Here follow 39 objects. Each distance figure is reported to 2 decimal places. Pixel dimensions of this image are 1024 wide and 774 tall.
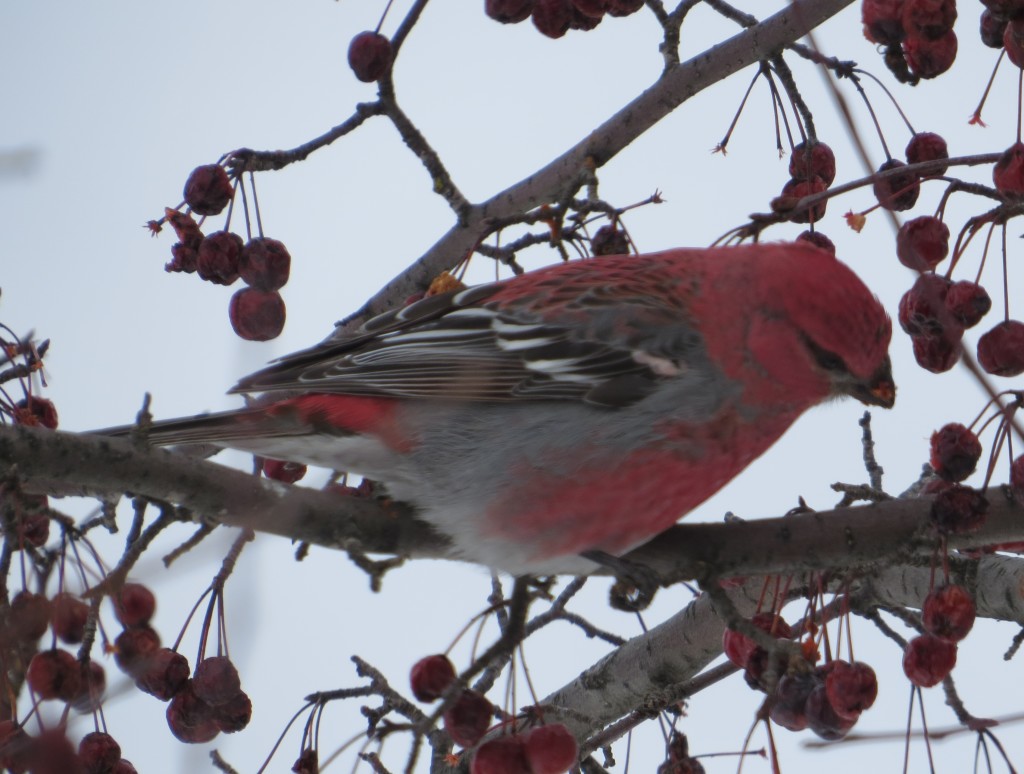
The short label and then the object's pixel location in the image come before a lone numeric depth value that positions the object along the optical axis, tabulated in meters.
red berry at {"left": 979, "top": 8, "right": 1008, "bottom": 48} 4.92
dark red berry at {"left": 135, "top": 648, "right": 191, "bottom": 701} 5.12
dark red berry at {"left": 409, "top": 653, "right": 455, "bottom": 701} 5.16
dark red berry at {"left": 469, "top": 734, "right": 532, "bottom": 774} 4.84
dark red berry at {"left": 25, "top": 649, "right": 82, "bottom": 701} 4.70
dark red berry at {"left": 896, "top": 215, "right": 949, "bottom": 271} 5.21
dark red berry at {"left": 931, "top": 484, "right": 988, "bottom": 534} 4.50
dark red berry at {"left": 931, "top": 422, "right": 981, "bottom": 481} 4.65
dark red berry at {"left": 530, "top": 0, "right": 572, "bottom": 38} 5.70
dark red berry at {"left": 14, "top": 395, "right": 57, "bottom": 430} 5.75
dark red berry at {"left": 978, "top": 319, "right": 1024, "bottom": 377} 4.92
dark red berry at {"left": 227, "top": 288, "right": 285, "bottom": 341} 5.88
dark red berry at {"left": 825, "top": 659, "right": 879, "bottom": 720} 4.58
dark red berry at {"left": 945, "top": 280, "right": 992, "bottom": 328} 4.96
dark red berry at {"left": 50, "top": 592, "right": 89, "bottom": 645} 3.61
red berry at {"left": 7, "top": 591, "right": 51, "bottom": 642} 3.02
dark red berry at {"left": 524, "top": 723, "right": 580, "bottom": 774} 4.79
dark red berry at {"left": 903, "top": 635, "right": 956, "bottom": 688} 4.76
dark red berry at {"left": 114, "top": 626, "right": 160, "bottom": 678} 5.01
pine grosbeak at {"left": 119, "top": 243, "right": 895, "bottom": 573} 5.57
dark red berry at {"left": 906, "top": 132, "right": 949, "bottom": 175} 5.75
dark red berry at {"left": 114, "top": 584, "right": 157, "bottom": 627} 5.24
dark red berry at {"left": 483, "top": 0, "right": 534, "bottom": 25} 5.60
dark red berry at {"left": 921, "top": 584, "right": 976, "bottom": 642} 4.70
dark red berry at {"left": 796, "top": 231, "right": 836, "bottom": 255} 5.99
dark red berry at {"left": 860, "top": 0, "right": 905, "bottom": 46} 5.05
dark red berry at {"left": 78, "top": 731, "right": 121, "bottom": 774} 4.84
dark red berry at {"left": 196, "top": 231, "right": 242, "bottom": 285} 5.73
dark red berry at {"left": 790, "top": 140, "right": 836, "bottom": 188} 6.05
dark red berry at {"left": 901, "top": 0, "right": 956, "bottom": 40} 4.95
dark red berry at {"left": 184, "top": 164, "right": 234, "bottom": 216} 5.67
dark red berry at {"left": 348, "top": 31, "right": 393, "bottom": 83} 5.73
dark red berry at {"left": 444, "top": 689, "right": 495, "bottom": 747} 5.05
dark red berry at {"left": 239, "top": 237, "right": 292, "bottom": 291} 5.79
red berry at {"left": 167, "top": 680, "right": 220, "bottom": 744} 5.13
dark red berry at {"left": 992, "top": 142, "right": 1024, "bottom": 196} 4.57
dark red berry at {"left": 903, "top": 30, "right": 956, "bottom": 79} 5.18
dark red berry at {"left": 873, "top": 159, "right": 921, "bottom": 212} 4.87
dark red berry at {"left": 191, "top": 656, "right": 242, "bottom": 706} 4.99
